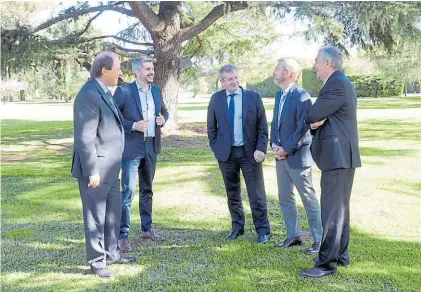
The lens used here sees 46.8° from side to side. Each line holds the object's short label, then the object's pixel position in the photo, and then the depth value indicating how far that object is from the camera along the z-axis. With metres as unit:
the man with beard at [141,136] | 4.68
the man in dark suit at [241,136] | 4.76
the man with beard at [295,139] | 4.36
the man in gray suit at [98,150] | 3.81
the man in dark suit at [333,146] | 3.73
